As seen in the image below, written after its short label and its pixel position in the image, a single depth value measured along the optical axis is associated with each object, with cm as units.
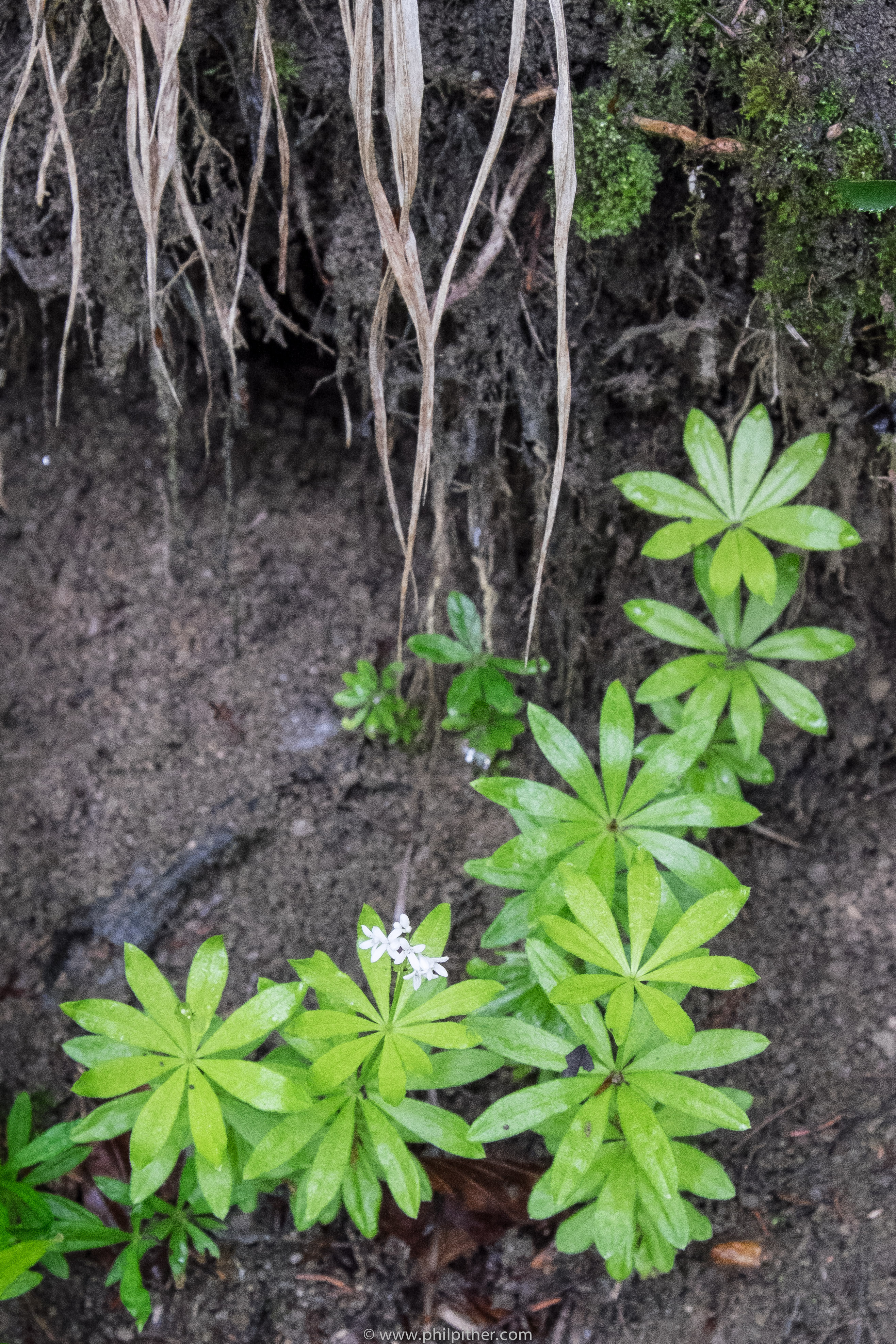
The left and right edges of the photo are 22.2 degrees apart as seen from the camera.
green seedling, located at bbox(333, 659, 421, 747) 74
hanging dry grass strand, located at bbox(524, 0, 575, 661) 59
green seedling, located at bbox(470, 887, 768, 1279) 58
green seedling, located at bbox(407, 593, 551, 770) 70
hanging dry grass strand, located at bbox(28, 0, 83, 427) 62
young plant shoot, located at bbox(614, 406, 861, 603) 64
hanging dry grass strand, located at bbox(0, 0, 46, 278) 61
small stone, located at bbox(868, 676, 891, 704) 70
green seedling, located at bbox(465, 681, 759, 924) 61
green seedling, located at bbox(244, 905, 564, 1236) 59
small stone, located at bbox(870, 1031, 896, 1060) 67
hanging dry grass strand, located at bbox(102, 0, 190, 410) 61
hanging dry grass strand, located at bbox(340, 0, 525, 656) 59
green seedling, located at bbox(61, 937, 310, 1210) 59
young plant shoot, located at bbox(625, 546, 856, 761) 66
